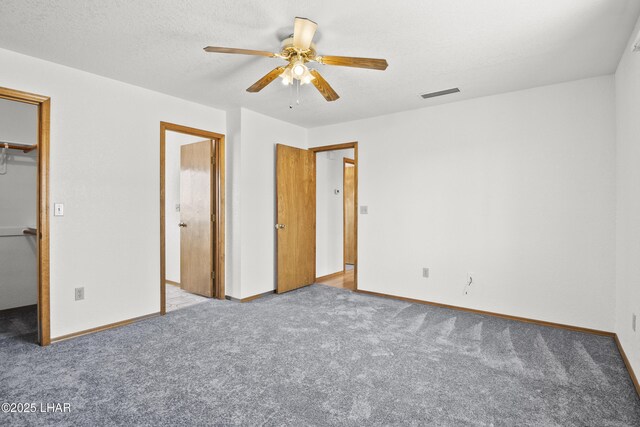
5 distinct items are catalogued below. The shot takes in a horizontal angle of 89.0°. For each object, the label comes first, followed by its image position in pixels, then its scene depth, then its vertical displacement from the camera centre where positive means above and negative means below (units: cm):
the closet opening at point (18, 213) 369 -3
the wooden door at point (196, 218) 430 -10
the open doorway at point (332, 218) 539 -13
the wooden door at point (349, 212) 696 -3
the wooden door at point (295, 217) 457 -9
